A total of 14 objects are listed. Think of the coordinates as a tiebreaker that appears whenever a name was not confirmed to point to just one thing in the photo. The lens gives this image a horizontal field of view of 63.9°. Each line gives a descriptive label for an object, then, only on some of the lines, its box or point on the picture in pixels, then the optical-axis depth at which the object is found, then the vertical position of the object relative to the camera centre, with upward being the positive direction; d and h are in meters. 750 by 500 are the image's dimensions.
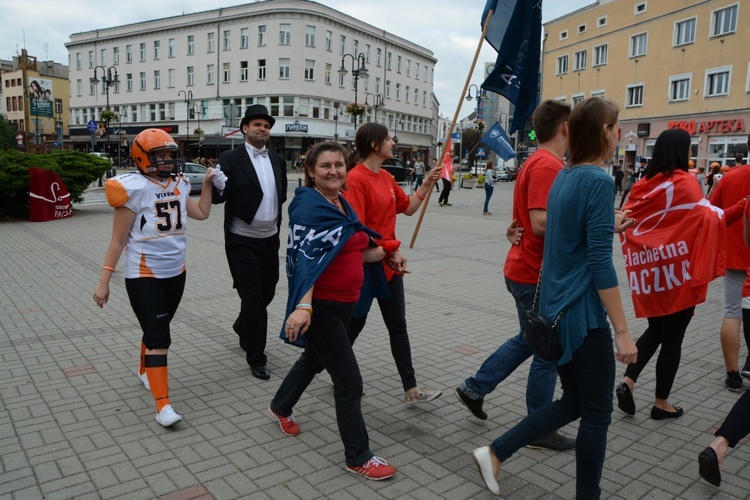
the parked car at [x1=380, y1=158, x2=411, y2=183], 34.43 -0.47
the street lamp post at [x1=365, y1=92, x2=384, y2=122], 58.38 +6.20
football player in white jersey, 3.79 -0.57
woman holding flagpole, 3.91 -0.40
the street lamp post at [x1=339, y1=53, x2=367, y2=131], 31.71 +4.67
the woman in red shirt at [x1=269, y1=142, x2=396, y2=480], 3.11 -0.63
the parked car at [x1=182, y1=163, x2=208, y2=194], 26.17 -0.78
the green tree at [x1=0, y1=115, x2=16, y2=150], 62.81 +2.15
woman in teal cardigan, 2.52 -0.50
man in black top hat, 4.65 -0.51
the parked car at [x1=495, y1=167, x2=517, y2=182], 55.54 -0.98
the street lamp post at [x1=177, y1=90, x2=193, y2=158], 58.84 +3.37
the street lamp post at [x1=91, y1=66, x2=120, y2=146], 40.16 +4.80
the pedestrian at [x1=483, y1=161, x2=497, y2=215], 20.49 -0.66
